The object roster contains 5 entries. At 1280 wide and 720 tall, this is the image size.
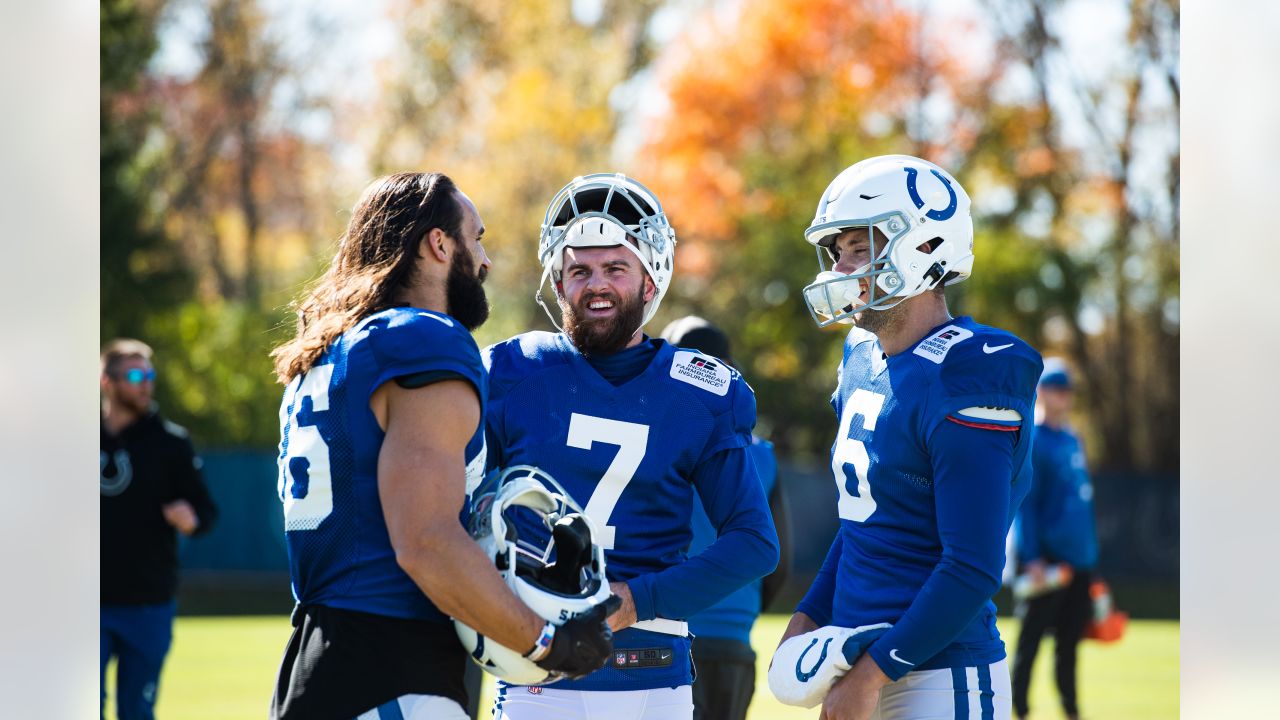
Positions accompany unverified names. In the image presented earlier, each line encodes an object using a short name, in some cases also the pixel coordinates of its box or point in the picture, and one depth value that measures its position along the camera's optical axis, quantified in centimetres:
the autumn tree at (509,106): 5553
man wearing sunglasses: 1287
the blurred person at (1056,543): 1677
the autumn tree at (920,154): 5141
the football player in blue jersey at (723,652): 995
